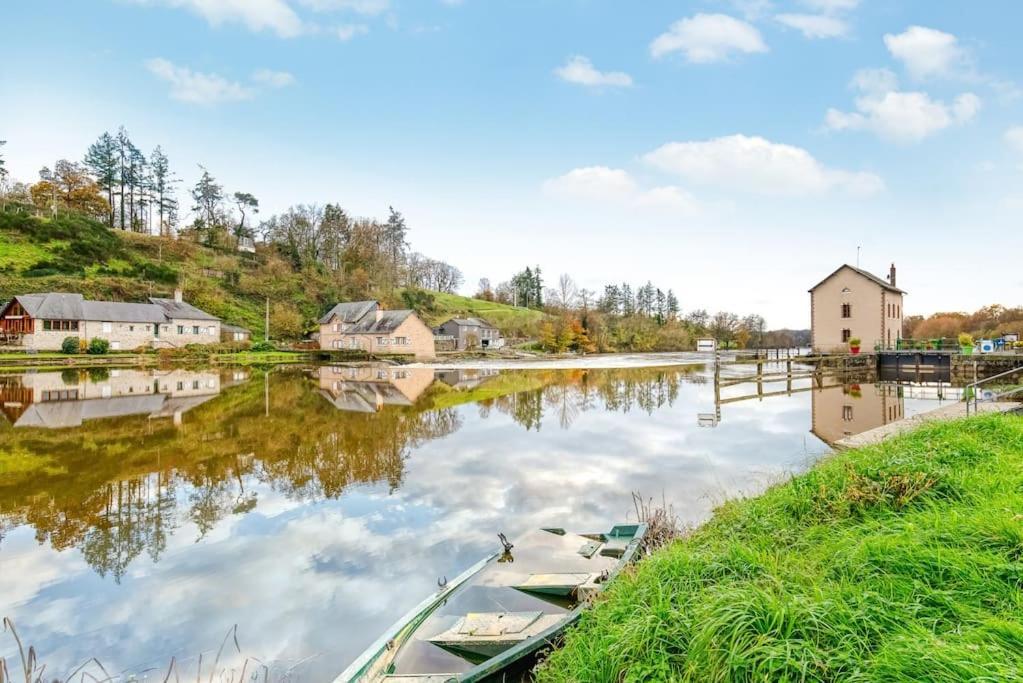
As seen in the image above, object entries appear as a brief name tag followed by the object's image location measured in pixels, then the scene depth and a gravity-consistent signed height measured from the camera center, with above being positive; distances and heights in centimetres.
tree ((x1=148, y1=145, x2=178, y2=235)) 8250 +2537
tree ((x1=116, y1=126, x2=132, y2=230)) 7925 +2935
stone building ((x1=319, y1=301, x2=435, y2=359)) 5562 +193
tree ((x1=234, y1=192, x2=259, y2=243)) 8438 +2367
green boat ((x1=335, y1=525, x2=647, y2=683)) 420 -260
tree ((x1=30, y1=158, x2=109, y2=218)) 6850 +2152
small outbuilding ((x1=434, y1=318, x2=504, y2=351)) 6719 +195
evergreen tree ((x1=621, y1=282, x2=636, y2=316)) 10580 +940
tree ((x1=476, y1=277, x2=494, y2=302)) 11044 +1232
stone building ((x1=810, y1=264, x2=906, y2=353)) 4169 +264
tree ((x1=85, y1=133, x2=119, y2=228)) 7719 +2783
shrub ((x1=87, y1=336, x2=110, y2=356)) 4269 +44
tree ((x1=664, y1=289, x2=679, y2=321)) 11356 +896
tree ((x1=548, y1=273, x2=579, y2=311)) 9388 +991
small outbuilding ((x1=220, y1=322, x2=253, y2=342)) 5625 +180
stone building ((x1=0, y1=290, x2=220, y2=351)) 4275 +263
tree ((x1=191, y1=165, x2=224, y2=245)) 8294 +2402
